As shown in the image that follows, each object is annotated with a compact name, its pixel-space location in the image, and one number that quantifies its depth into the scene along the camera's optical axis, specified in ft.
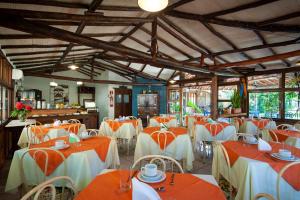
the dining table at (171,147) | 11.29
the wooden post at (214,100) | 23.34
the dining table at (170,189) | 4.17
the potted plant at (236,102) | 24.88
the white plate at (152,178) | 4.85
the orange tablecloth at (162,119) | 21.82
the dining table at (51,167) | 7.23
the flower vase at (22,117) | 16.24
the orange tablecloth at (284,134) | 11.62
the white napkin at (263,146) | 7.72
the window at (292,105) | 21.86
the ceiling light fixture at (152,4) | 7.69
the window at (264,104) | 24.02
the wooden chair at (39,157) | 7.06
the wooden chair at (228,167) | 7.18
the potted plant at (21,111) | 15.70
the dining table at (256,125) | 18.70
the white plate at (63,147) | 7.80
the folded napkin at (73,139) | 8.91
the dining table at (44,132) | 13.57
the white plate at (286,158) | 6.67
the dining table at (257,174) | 5.92
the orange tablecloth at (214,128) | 15.06
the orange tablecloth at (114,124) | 17.94
